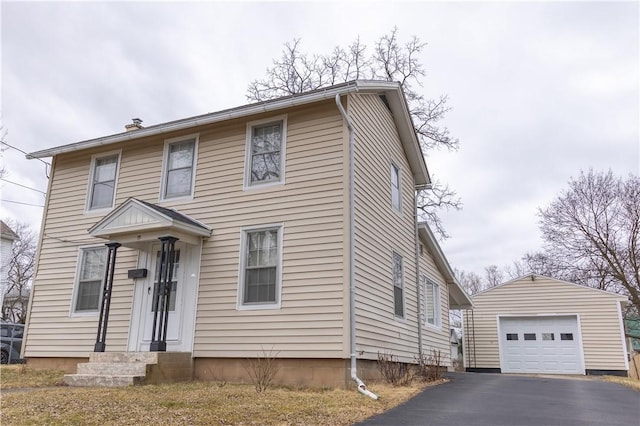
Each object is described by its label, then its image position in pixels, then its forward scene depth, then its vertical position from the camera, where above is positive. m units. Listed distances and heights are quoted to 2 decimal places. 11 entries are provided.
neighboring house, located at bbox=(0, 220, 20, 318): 24.53 +4.15
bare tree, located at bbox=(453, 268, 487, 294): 53.44 +6.52
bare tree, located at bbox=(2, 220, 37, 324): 32.50 +3.57
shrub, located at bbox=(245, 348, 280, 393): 8.20 -0.57
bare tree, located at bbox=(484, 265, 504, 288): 52.88 +6.99
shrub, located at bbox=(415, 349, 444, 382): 10.54 -0.73
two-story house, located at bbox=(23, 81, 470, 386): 8.57 +1.77
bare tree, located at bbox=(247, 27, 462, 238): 20.58 +11.28
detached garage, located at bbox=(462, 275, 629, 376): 18.50 +0.43
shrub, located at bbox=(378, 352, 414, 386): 9.01 -0.66
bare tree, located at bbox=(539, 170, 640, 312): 24.49 +5.68
